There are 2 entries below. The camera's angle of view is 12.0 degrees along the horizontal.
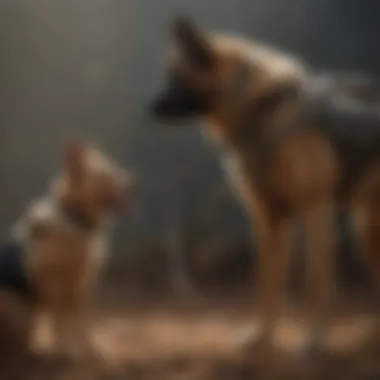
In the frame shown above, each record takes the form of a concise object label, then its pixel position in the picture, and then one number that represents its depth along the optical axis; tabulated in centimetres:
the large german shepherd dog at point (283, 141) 426
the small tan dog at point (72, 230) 438
